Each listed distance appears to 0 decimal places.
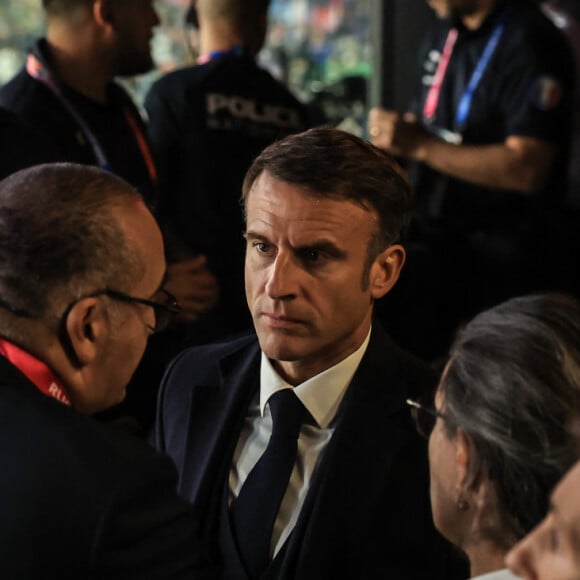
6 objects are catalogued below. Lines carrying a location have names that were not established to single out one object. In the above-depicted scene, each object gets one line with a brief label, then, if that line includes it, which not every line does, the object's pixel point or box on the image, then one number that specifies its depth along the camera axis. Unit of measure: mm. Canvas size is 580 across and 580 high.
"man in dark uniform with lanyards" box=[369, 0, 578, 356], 2761
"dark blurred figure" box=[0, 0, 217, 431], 2293
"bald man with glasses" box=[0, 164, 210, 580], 1424
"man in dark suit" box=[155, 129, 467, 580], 1663
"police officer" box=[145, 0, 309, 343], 2629
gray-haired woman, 1403
